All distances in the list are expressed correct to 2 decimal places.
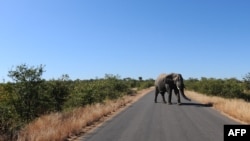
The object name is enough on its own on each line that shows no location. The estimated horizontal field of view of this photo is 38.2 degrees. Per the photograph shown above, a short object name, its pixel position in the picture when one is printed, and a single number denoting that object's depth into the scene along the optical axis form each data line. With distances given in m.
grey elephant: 31.46
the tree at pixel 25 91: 22.36
